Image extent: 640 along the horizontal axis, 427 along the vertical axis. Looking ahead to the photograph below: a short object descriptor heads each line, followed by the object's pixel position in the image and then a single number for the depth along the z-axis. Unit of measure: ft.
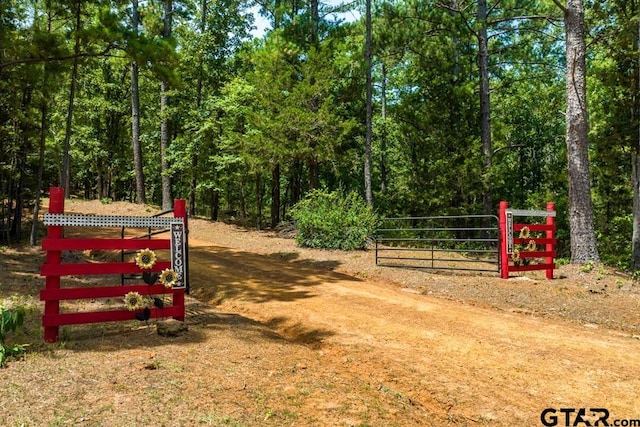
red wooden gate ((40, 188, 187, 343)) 16.57
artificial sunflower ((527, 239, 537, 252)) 33.04
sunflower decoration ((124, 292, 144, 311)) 17.52
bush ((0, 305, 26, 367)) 13.64
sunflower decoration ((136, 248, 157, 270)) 17.84
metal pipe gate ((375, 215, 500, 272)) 41.37
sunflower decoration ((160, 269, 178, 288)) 18.08
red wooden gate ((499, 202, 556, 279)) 32.55
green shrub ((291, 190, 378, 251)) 50.16
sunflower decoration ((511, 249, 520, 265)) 32.78
